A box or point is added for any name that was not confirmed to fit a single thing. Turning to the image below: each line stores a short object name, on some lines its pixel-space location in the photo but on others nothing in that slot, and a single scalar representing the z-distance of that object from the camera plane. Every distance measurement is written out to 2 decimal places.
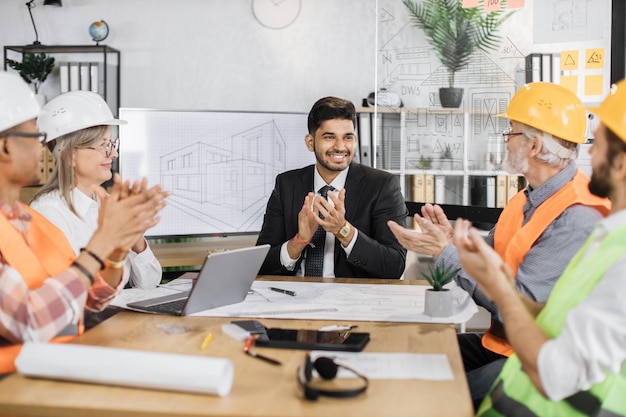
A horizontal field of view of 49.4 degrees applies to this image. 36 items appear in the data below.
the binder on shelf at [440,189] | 3.88
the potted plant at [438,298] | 1.92
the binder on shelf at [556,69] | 3.38
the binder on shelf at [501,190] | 3.64
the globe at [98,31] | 4.83
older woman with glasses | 2.43
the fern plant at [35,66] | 4.77
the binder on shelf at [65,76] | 4.79
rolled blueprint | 1.24
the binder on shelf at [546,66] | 3.40
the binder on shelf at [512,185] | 3.62
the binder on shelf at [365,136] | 4.52
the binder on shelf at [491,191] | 3.69
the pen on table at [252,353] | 1.46
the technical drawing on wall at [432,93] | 3.60
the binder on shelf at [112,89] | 4.86
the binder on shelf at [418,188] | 3.98
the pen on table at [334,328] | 1.74
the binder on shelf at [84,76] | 4.79
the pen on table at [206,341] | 1.59
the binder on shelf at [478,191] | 3.72
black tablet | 1.55
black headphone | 1.24
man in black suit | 2.68
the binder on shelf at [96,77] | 4.79
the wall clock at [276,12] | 4.94
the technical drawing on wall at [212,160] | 4.25
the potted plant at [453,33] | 3.61
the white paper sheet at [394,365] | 1.38
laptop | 1.88
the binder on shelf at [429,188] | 3.93
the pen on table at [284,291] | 2.20
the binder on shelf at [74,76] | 4.79
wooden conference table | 1.19
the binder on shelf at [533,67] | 3.45
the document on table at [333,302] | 1.91
